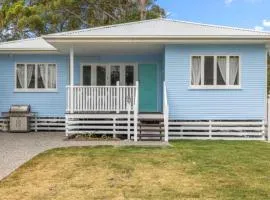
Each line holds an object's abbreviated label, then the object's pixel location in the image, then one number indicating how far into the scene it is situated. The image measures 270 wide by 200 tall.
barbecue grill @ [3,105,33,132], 17.27
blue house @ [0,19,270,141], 14.29
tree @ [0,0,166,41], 30.73
